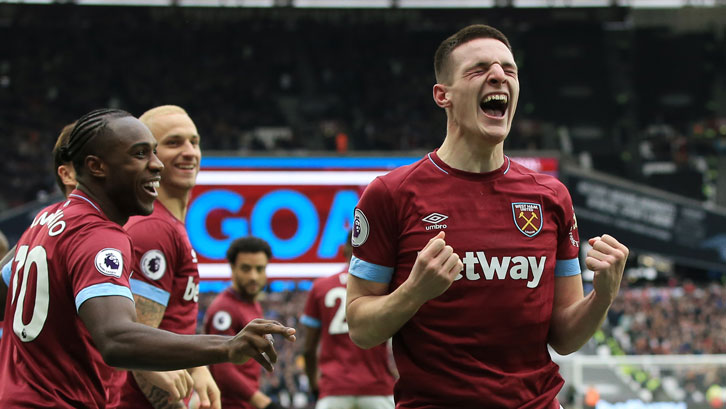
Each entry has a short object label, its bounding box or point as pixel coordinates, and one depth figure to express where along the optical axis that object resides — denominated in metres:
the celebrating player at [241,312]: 6.59
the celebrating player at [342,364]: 7.45
